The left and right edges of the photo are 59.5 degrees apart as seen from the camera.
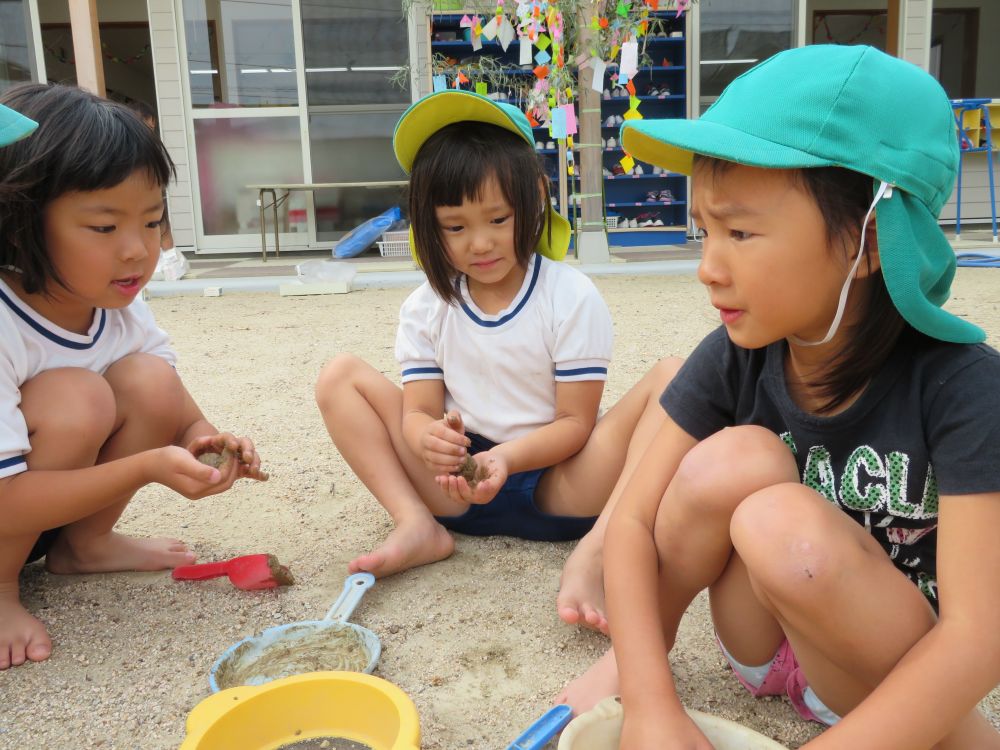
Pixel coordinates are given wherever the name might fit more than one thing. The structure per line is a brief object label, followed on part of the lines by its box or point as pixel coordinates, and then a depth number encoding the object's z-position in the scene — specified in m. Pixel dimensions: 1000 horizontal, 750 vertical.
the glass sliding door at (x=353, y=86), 6.89
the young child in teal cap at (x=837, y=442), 0.72
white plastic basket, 6.50
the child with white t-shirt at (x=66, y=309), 1.18
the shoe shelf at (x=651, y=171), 7.26
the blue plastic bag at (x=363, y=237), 6.59
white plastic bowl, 0.81
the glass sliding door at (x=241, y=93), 6.87
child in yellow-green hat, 1.42
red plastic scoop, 1.33
